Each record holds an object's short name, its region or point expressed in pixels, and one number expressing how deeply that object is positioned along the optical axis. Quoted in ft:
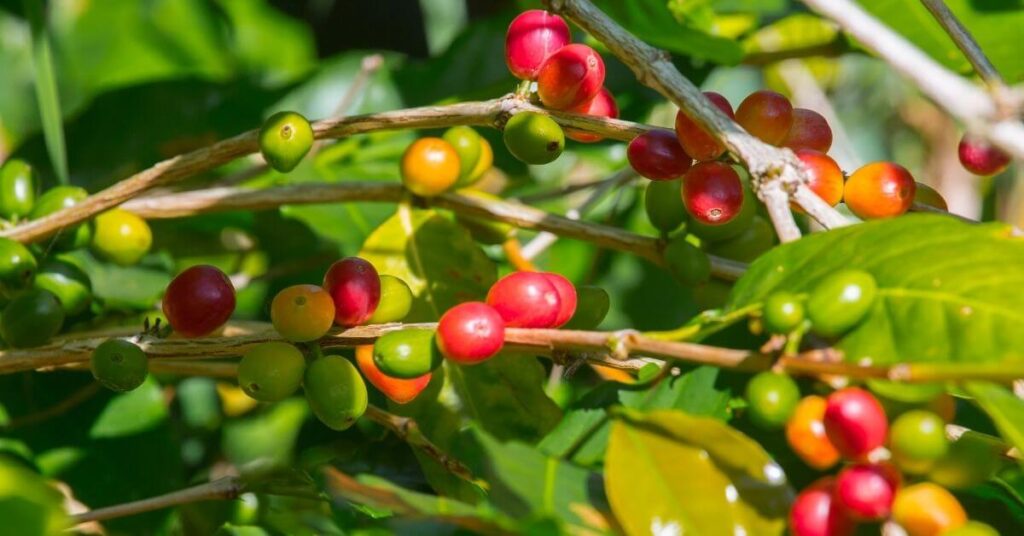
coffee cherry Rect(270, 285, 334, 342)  2.46
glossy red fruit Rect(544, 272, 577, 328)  2.46
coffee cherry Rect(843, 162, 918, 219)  2.47
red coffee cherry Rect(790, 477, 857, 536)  2.30
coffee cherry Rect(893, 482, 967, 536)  2.29
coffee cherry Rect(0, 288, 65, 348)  2.61
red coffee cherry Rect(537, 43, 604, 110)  2.50
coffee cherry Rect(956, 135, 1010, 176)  2.54
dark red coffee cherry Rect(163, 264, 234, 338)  2.50
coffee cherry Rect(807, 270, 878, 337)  2.32
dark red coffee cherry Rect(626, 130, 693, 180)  2.49
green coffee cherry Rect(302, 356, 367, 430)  2.46
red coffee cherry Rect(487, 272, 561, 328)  2.43
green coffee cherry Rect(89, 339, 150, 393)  2.48
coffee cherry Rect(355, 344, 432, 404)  2.51
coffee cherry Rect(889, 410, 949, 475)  2.30
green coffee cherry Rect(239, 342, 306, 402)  2.45
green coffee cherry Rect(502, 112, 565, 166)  2.50
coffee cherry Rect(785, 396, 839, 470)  2.32
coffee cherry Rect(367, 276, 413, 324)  2.53
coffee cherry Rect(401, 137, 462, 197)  2.75
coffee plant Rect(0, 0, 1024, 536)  2.33
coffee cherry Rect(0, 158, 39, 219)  2.74
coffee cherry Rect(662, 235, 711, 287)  2.65
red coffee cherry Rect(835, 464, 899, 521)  2.28
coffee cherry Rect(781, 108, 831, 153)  2.53
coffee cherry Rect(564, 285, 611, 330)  2.56
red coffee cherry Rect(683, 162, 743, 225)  2.46
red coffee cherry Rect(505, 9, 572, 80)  2.53
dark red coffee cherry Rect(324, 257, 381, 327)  2.48
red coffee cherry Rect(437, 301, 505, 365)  2.40
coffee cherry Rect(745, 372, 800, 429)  2.32
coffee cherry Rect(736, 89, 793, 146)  2.47
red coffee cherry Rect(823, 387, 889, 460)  2.30
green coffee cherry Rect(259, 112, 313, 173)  2.55
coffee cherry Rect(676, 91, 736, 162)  2.46
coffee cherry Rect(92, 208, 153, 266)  2.77
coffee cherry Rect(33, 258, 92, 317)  2.70
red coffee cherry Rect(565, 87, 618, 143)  2.56
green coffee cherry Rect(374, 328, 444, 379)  2.43
